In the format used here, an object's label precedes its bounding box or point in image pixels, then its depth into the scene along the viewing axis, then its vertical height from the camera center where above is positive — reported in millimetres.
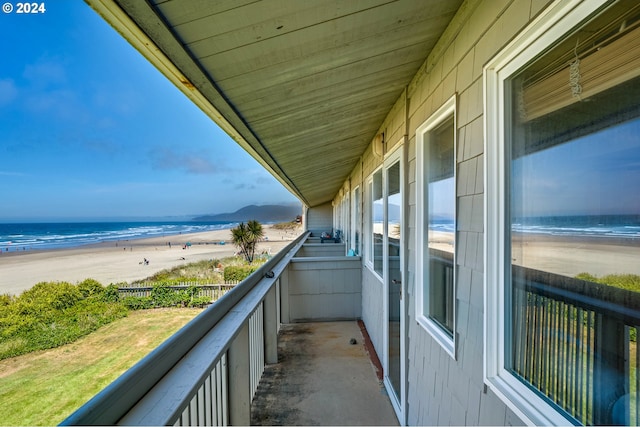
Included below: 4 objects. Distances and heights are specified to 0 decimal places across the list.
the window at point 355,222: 5332 -129
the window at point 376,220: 3472 -61
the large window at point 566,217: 714 -7
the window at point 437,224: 1640 -53
